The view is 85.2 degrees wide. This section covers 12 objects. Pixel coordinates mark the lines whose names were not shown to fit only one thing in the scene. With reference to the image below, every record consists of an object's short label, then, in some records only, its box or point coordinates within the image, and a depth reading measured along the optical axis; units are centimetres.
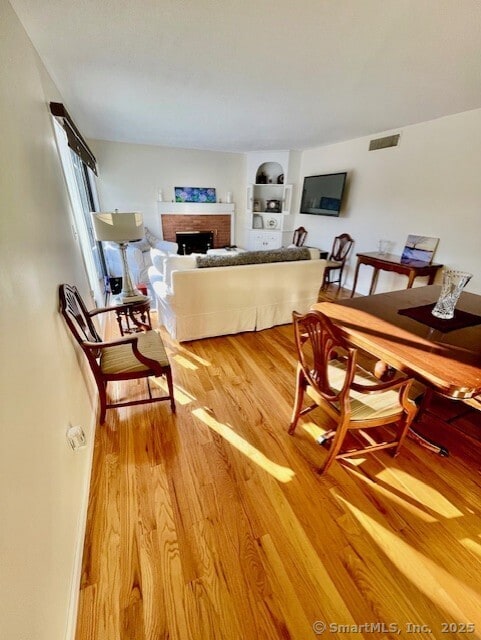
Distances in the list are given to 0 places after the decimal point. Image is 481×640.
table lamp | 231
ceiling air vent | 357
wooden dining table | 111
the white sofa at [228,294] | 255
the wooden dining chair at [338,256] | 457
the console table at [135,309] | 225
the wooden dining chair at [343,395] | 121
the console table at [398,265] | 324
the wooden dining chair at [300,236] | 570
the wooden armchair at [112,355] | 152
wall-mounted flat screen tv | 451
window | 233
